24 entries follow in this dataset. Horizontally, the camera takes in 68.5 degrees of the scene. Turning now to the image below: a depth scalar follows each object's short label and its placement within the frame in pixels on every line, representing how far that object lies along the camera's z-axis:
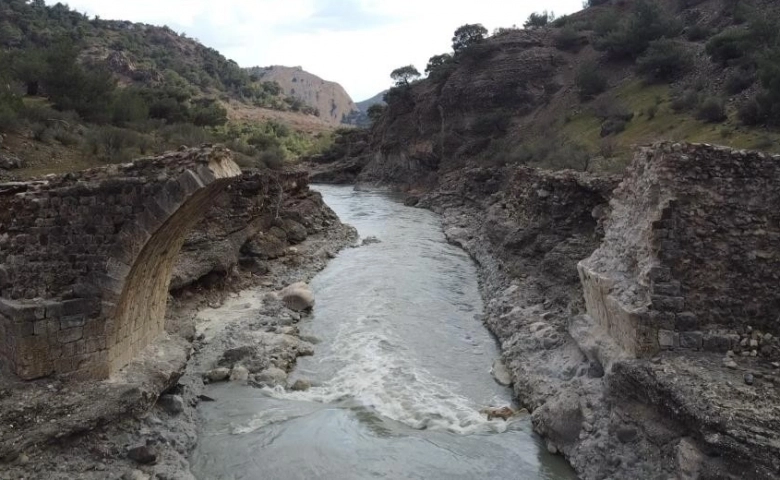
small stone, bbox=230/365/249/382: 9.83
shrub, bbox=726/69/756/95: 25.34
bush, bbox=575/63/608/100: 39.31
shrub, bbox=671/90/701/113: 26.77
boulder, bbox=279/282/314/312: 14.02
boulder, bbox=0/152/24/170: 17.16
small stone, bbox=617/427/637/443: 6.72
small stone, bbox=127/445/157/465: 6.70
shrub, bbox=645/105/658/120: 28.82
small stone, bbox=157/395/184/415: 8.02
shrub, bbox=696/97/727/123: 23.61
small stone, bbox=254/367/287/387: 9.78
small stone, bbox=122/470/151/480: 6.42
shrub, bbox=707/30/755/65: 27.83
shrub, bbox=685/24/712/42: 36.72
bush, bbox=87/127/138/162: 20.89
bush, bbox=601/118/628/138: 29.55
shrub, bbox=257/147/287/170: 33.16
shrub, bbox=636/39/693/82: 33.09
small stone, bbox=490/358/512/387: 10.09
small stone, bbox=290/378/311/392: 9.76
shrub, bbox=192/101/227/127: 37.59
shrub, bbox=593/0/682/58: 39.31
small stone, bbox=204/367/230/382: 9.81
